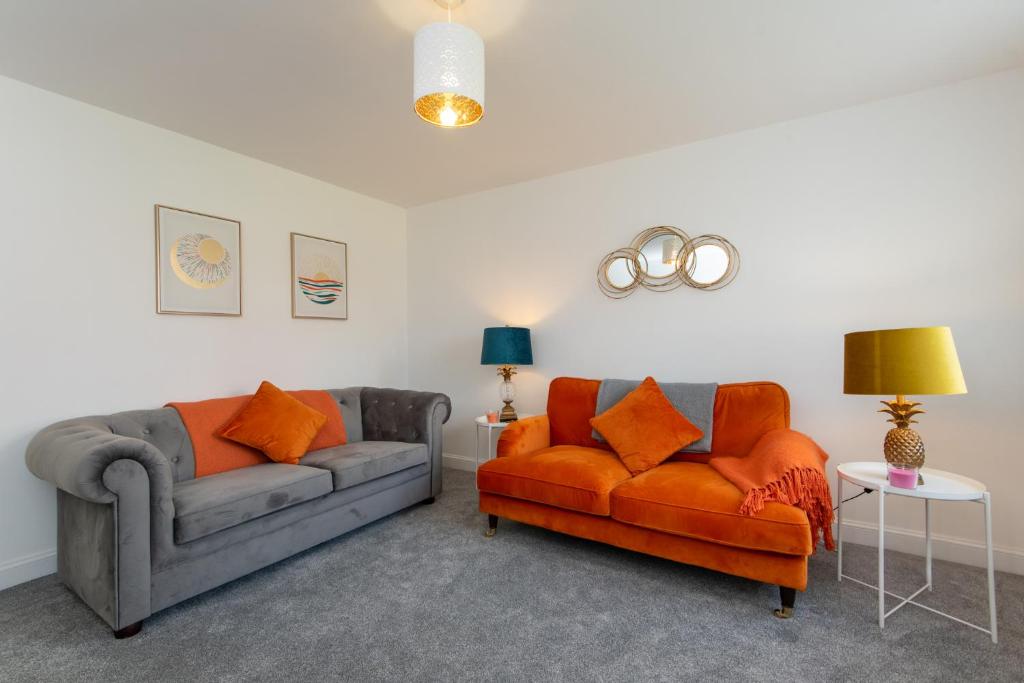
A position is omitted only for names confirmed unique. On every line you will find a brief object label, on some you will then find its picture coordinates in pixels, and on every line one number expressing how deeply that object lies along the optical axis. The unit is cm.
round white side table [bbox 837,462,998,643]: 181
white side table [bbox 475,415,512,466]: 347
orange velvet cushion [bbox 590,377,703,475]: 268
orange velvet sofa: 198
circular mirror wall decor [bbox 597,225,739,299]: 313
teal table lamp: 355
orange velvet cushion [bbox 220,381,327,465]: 281
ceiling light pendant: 168
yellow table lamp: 188
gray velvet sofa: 187
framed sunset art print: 372
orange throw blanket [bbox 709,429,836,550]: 201
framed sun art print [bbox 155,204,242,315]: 292
